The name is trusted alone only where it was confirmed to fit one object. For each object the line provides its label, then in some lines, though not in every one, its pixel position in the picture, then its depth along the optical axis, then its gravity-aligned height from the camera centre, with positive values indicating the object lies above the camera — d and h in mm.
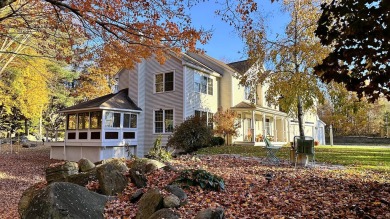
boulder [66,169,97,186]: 7652 -1117
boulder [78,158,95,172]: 9117 -935
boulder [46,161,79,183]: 8626 -1080
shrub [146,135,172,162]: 10656 -702
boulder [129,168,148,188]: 6784 -1016
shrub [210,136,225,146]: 20133 -463
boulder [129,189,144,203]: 6133 -1258
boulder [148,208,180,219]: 4504 -1213
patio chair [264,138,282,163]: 11250 -619
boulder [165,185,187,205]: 5362 -1057
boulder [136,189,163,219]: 5035 -1193
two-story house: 18875 +1892
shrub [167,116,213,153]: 17953 -44
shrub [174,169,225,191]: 6180 -954
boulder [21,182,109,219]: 4844 -1170
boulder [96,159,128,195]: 6645 -1010
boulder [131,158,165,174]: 7652 -820
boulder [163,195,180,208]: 4983 -1121
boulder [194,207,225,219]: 4062 -1089
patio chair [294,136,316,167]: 10273 -415
